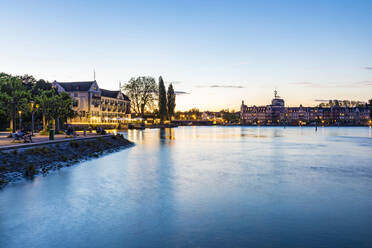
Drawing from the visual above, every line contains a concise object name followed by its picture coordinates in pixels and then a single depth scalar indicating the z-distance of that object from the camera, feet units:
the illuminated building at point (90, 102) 327.88
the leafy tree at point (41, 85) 222.69
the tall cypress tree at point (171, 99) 464.24
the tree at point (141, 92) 409.90
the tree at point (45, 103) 152.03
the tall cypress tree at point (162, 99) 415.03
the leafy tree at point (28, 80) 238.52
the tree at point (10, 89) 135.36
